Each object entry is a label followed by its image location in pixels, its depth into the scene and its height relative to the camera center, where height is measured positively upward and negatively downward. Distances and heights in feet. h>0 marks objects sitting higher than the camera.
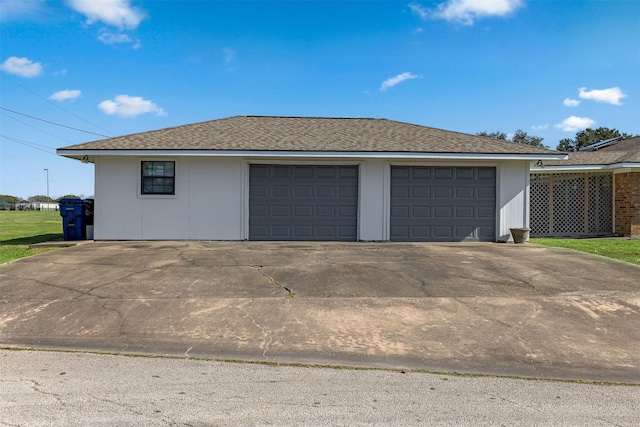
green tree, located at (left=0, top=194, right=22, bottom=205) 354.74 +8.92
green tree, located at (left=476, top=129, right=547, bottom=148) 183.32 +30.40
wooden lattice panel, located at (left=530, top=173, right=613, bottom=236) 58.95 +1.46
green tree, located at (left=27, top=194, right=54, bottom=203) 397.31 +10.76
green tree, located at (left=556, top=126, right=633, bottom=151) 166.81 +28.40
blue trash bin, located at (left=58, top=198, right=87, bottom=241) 45.21 -0.63
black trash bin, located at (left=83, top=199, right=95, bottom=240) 46.29 -0.73
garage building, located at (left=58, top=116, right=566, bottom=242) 45.06 +2.34
